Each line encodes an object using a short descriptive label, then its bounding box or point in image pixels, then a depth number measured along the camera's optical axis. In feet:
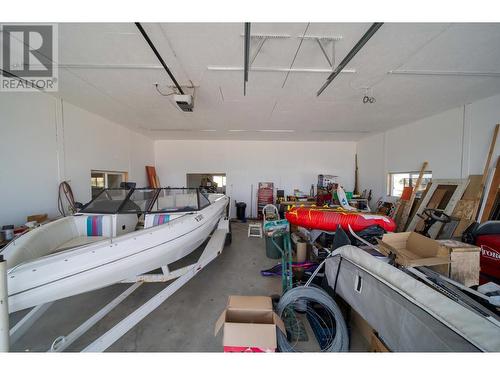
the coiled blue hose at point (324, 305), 4.57
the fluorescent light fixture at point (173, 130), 16.53
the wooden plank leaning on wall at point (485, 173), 9.50
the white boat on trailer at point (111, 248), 3.80
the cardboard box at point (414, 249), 5.00
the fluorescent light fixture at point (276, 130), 16.56
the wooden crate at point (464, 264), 5.08
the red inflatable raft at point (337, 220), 8.18
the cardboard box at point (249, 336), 3.87
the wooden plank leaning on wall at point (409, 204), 13.09
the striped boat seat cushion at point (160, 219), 6.97
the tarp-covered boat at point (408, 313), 2.76
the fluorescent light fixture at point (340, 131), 16.64
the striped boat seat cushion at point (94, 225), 6.66
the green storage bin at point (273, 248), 10.11
